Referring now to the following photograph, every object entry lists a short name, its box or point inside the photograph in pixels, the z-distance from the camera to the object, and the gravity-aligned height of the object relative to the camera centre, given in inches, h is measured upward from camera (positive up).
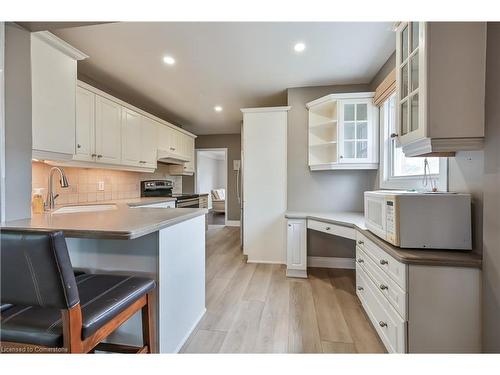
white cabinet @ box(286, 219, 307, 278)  112.9 -30.2
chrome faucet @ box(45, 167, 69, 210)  90.9 -4.8
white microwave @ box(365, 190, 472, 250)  51.9 -7.8
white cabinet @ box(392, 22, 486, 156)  47.0 +21.0
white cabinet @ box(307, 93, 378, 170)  111.4 +27.5
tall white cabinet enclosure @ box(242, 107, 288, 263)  131.2 +1.1
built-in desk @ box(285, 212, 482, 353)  48.2 -24.5
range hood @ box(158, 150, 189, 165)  161.3 +21.2
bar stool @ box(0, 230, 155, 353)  30.3 -16.4
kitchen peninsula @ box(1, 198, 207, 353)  46.2 -16.0
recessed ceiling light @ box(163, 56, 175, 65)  99.8 +55.3
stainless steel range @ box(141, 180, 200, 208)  158.1 -3.0
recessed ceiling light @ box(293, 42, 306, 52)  90.0 +54.9
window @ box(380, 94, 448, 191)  68.8 +6.8
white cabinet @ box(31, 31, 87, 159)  74.2 +31.0
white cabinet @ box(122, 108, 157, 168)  128.5 +27.5
